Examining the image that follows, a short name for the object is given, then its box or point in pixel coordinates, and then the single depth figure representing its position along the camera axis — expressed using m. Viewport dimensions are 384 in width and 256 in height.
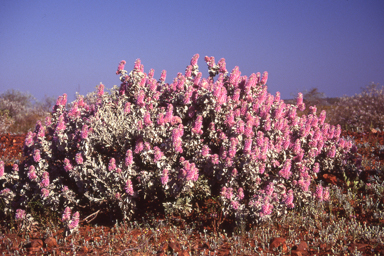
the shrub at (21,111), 14.12
